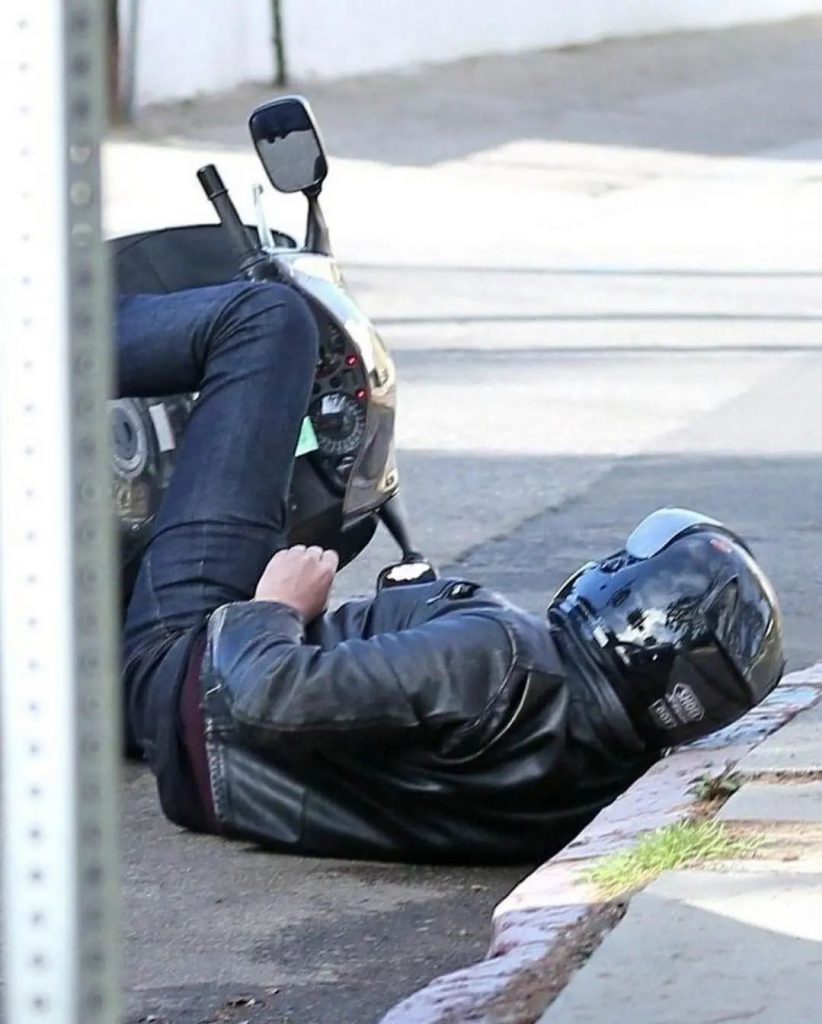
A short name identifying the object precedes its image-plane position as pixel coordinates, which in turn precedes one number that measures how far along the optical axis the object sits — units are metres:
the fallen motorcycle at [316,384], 9.67
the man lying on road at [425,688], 7.88
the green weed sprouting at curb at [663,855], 7.06
